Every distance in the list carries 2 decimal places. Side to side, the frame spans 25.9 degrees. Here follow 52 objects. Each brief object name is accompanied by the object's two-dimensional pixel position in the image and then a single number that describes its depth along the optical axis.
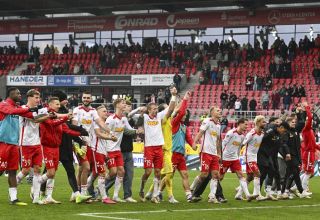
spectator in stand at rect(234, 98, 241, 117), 39.95
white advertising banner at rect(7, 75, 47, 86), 51.28
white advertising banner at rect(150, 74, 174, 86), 46.53
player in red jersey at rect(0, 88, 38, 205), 13.75
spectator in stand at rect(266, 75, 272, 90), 41.59
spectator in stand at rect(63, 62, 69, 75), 51.41
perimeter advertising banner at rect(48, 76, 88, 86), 49.94
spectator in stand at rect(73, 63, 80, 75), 51.00
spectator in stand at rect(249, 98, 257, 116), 39.62
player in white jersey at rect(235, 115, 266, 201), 16.45
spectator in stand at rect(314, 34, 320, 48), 44.41
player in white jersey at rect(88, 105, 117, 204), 14.88
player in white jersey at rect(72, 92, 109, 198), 14.72
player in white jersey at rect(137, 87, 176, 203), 15.34
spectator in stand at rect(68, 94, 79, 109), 44.94
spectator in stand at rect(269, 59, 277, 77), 42.75
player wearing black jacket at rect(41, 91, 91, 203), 14.26
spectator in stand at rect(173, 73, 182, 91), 45.09
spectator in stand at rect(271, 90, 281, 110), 39.44
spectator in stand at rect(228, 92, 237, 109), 40.75
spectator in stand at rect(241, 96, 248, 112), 39.81
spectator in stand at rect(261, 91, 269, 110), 39.69
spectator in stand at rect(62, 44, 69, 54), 54.73
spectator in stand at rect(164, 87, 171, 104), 43.25
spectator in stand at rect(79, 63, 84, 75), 50.75
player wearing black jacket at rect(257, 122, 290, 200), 16.80
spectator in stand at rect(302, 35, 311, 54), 44.53
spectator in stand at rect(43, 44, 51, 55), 55.12
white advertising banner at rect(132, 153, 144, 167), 34.80
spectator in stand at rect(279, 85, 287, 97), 39.66
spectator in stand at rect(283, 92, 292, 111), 39.03
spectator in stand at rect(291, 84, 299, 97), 39.28
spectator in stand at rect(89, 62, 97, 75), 50.53
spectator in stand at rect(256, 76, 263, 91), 42.03
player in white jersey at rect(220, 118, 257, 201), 16.16
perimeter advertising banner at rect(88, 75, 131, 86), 48.88
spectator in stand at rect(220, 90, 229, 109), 41.16
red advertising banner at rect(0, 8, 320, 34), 46.19
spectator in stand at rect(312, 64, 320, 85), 41.31
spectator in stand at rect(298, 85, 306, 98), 39.16
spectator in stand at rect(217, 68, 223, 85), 44.75
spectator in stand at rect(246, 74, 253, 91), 42.53
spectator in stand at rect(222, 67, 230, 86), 44.34
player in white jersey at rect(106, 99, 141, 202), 15.16
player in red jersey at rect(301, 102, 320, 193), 18.53
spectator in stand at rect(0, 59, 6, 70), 55.12
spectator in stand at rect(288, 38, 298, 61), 44.31
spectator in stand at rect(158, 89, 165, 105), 42.89
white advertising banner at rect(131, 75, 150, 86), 47.91
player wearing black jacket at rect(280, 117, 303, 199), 17.66
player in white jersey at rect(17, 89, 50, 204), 13.86
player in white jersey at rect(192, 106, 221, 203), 15.50
